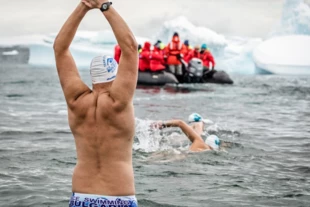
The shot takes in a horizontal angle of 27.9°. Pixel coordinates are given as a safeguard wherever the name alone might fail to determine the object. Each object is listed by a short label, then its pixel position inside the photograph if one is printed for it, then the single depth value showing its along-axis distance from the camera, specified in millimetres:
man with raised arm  3824
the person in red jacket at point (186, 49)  32375
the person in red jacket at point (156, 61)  28942
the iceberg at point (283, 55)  57375
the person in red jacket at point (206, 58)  32750
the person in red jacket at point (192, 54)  32000
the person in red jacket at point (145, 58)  29250
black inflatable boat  29128
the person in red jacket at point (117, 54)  29381
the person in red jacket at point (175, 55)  30938
